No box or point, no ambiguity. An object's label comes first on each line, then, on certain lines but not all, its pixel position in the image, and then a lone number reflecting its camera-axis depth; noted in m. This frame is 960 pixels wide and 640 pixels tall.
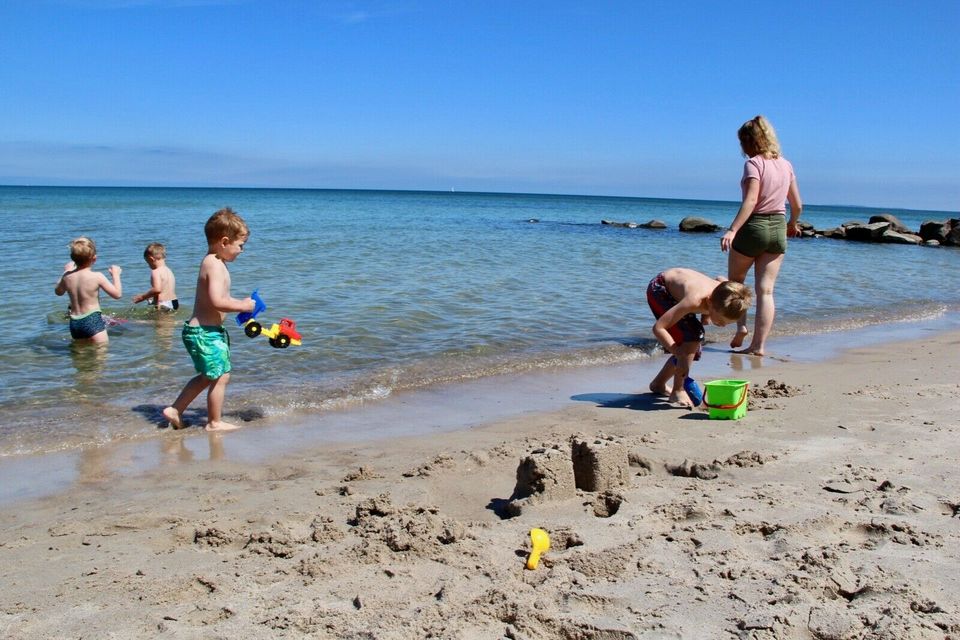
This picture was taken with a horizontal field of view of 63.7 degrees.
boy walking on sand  4.94
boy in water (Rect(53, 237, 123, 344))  7.36
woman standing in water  6.65
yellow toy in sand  2.77
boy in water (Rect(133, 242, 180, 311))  9.16
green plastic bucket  4.81
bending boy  4.85
